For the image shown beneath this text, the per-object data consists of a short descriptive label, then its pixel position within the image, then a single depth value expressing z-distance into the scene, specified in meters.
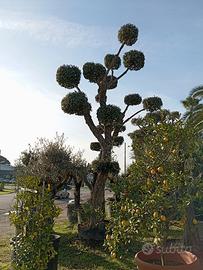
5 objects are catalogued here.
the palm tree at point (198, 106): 9.69
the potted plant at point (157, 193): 2.98
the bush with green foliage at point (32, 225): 3.50
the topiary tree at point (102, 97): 6.62
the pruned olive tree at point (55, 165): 7.22
